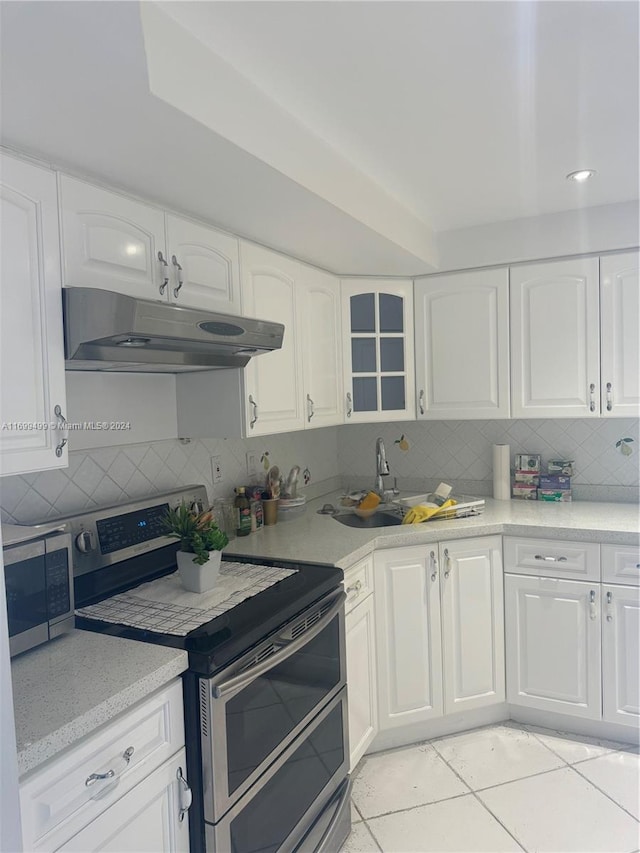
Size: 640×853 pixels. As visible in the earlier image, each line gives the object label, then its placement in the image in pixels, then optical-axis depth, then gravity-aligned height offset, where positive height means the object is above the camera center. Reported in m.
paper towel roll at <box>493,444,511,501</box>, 3.03 -0.34
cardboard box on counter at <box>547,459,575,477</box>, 2.96 -0.32
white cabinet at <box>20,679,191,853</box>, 1.06 -0.77
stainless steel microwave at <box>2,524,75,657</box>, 1.32 -0.40
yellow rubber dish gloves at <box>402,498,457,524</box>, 2.62 -0.48
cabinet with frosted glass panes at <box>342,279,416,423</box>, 2.87 +0.32
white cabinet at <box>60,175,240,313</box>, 1.48 +0.50
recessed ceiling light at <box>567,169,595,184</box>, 2.13 +0.88
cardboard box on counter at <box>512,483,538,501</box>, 3.02 -0.46
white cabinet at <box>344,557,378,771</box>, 2.14 -0.98
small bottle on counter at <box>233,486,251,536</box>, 2.47 -0.44
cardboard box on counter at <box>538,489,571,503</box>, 2.94 -0.46
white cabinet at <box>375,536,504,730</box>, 2.42 -0.97
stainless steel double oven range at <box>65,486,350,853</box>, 1.38 -0.76
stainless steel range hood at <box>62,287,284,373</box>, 1.41 +0.23
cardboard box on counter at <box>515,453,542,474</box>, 3.04 -0.30
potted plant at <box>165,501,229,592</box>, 1.73 -0.40
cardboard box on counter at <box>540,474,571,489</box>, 2.94 -0.40
